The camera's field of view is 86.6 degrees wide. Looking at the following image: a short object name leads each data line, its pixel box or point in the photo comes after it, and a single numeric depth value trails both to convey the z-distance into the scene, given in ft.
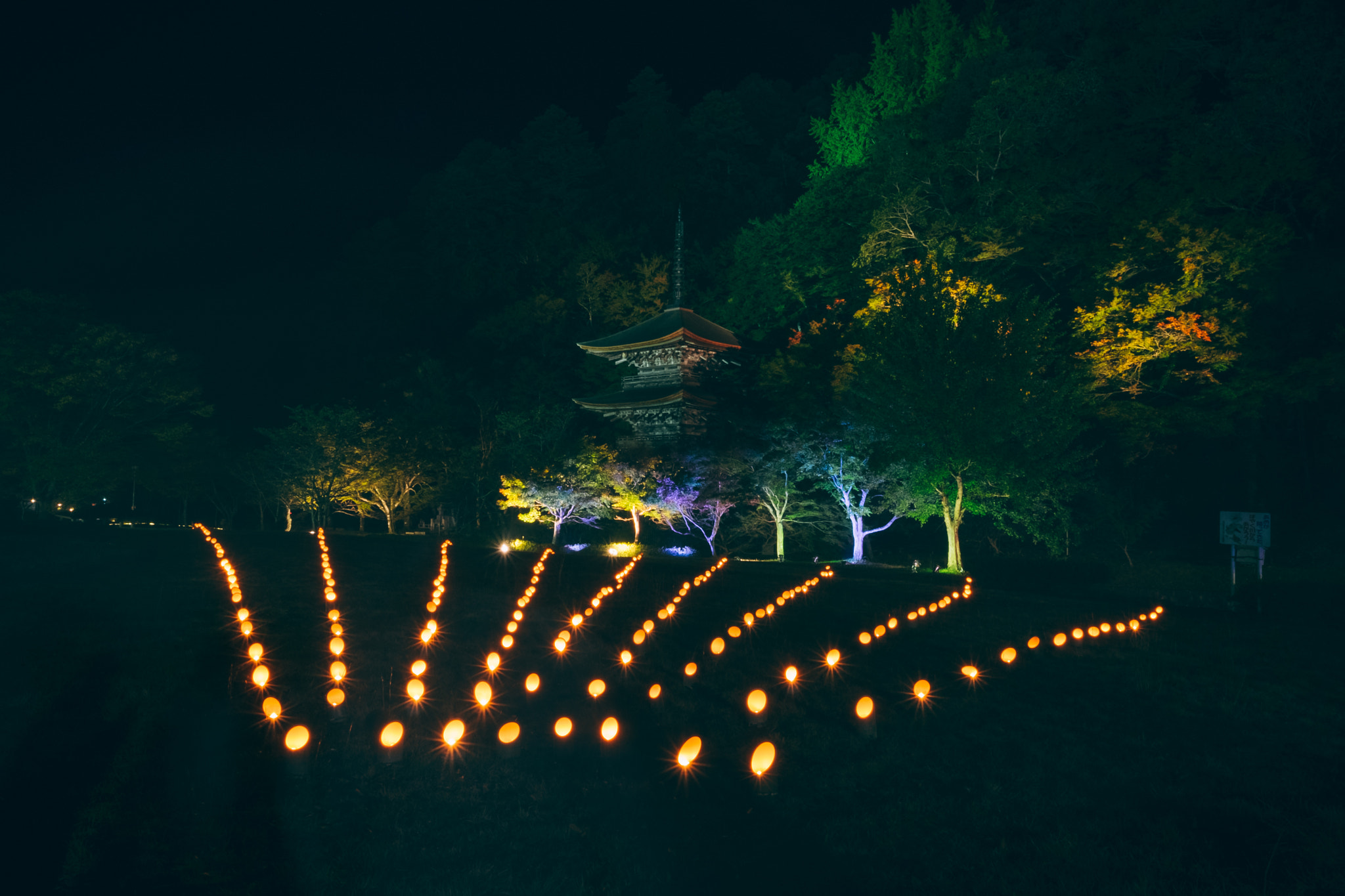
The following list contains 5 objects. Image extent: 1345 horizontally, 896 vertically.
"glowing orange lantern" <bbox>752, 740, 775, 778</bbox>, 15.24
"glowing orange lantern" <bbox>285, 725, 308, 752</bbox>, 15.61
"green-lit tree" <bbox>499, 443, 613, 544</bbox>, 69.15
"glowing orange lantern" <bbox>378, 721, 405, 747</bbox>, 16.58
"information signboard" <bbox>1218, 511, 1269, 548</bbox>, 35.83
